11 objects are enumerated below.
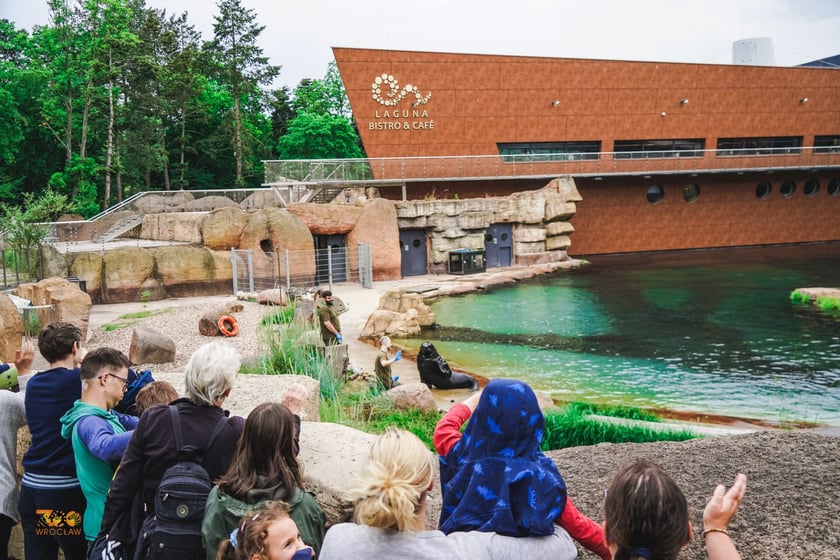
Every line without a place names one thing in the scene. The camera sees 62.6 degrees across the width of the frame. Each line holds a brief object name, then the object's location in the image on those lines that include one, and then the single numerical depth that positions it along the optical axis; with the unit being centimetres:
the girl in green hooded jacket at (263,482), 244
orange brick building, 2733
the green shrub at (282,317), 1099
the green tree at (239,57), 3766
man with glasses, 286
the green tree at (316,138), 3844
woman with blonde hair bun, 214
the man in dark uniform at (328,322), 1073
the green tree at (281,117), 4425
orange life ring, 1285
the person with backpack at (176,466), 259
